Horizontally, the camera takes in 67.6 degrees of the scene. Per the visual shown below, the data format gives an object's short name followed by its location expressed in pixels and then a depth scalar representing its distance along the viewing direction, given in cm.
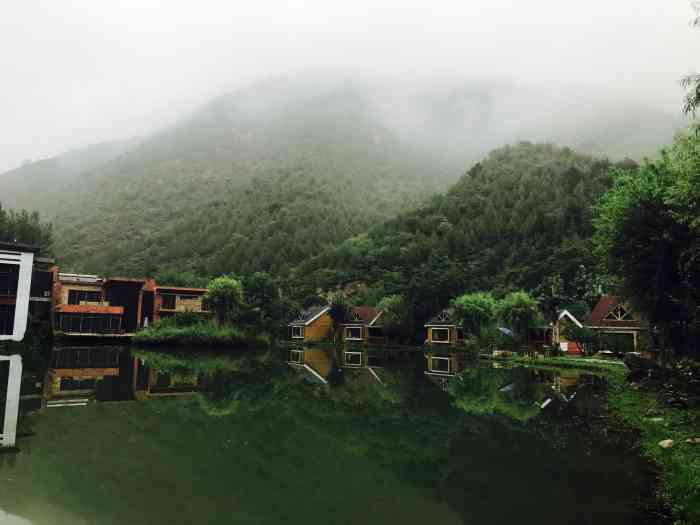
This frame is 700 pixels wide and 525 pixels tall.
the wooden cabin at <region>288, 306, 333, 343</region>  6400
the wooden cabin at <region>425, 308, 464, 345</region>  5650
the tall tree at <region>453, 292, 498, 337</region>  4972
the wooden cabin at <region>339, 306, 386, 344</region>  6350
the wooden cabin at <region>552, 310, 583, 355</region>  4280
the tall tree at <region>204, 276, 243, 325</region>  4425
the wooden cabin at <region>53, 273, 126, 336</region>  4344
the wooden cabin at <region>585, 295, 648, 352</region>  4319
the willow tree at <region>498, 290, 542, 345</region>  4284
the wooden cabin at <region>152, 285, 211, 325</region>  5028
